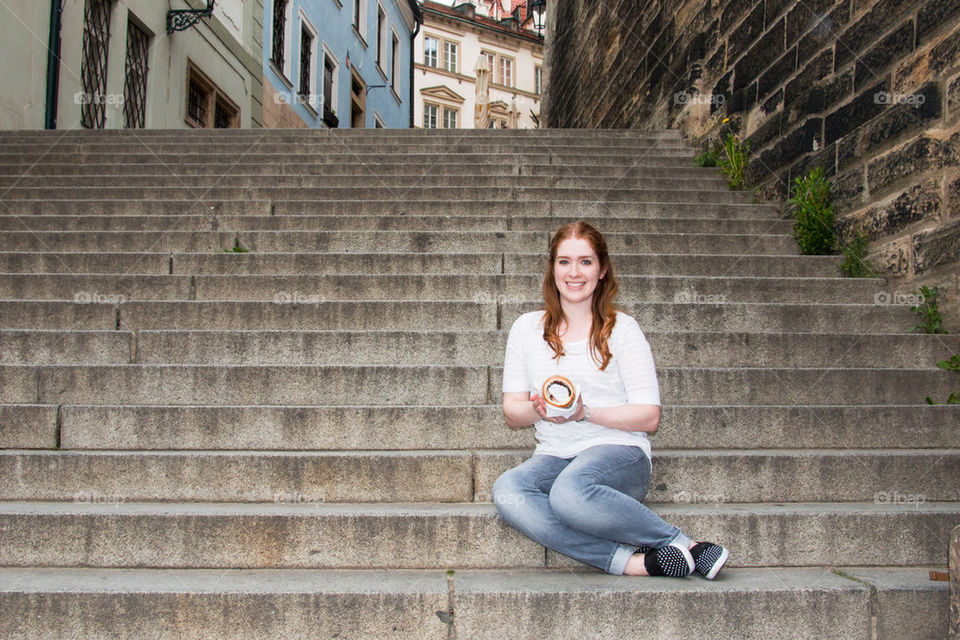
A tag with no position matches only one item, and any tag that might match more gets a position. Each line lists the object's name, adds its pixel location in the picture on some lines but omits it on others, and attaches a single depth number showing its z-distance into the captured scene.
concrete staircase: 2.37
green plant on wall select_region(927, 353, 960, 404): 3.53
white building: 34.72
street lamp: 15.33
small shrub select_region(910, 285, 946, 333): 3.96
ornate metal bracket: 11.52
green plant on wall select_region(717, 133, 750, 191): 6.39
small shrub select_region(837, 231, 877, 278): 4.64
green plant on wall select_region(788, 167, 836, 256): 5.01
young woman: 2.41
